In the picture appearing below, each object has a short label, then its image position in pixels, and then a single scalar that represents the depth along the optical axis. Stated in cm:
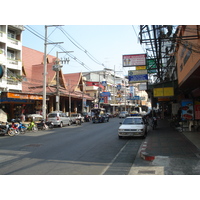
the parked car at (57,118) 2617
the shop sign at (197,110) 1652
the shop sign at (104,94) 5795
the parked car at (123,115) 5059
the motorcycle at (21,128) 1947
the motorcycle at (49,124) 2414
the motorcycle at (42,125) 2305
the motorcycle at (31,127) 2154
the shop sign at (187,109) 1686
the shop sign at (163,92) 1756
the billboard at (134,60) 1627
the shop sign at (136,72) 1991
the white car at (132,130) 1445
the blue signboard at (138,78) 1950
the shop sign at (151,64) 1954
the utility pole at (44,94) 2578
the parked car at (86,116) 3897
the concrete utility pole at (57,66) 3216
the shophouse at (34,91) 2848
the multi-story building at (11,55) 2797
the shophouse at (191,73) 1010
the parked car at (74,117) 3303
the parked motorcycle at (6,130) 1809
